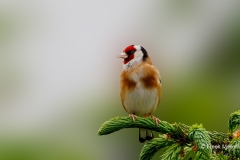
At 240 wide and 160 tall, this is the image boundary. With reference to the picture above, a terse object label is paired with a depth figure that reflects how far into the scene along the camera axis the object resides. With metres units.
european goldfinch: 4.90
